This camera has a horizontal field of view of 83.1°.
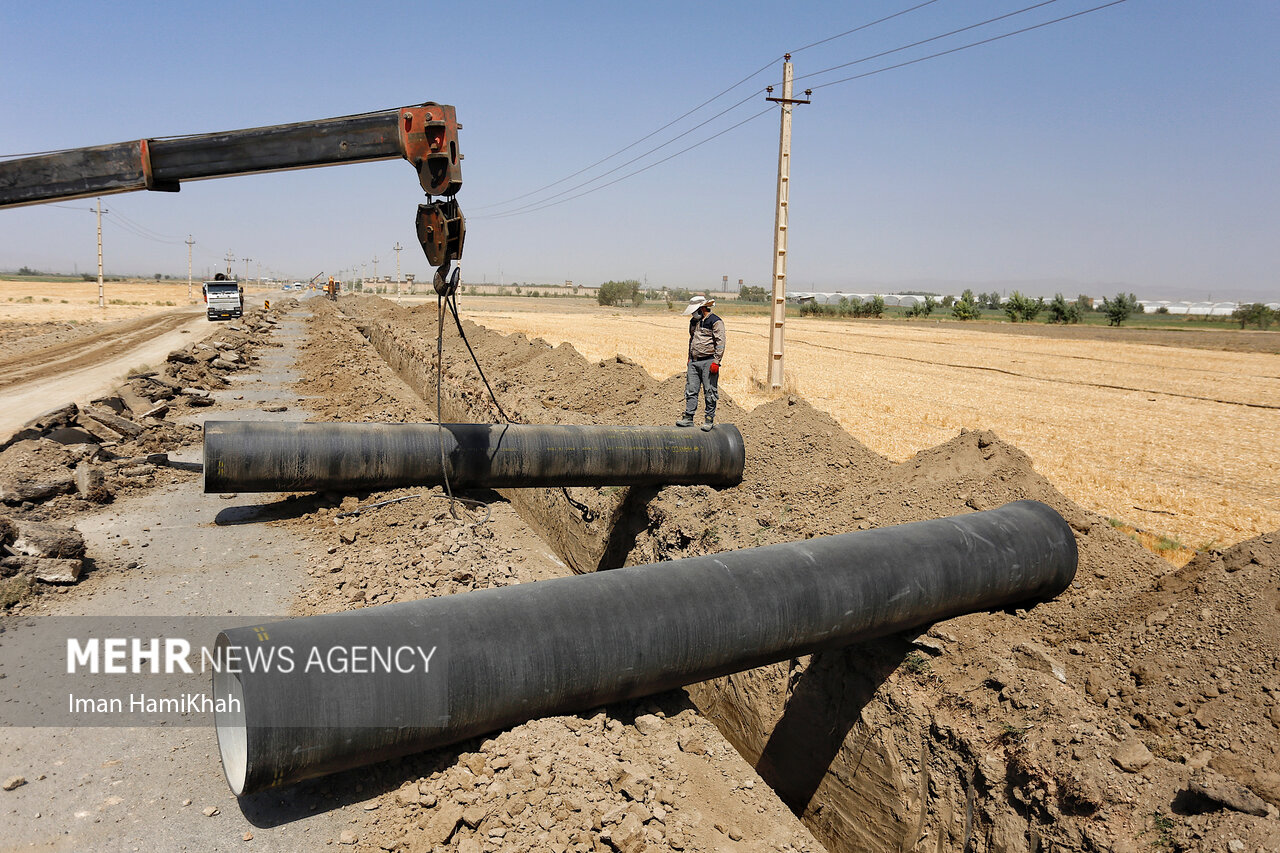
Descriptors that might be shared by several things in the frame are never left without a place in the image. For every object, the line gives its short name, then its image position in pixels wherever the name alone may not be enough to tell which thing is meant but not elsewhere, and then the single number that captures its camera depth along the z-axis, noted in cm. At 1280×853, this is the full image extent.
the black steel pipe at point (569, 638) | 304
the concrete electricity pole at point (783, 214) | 1416
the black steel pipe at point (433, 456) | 724
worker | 841
